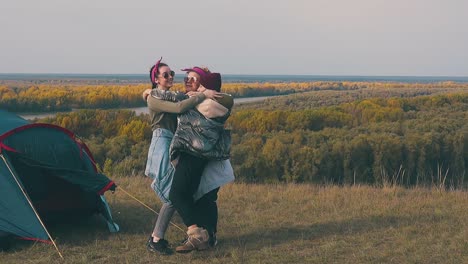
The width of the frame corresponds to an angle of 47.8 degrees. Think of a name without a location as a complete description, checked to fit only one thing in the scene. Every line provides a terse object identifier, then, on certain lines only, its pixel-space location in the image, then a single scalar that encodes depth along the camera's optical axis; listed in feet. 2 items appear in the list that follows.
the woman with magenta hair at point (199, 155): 18.38
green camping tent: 20.61
